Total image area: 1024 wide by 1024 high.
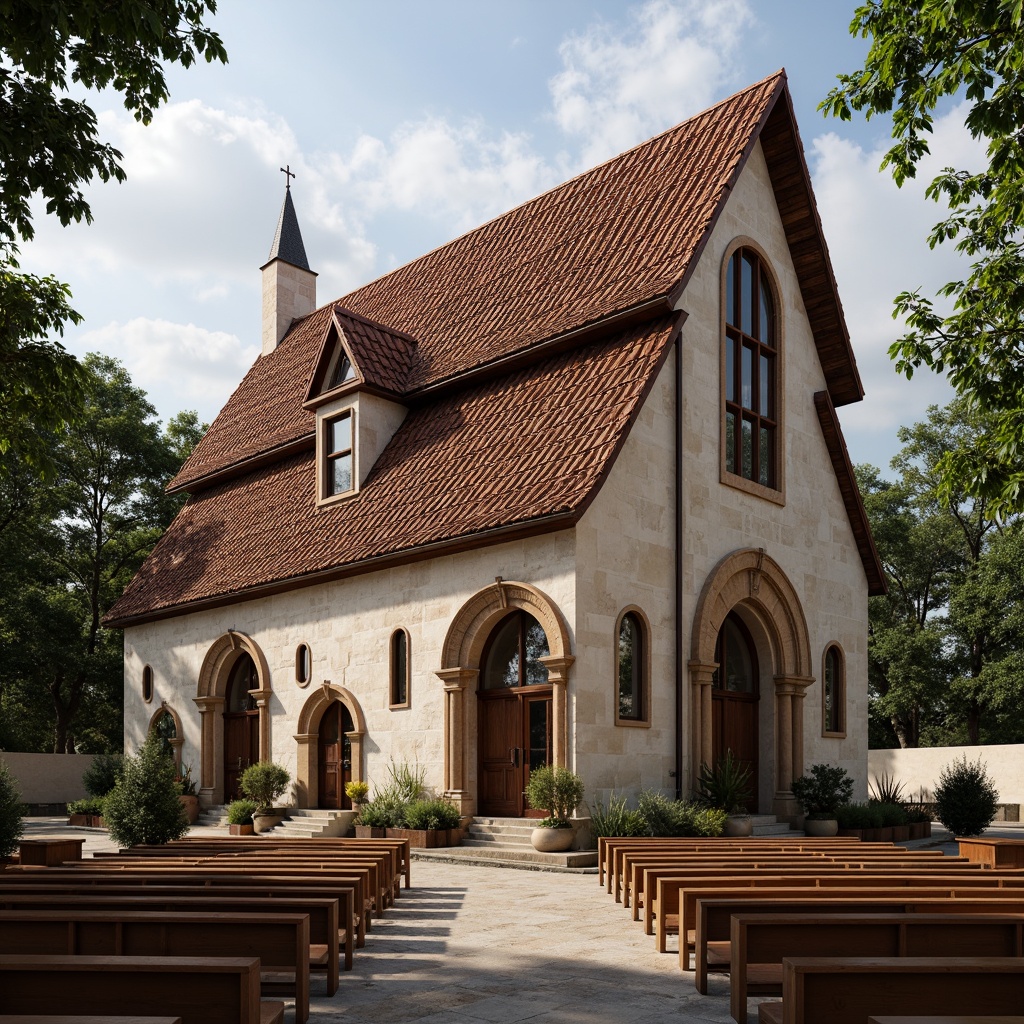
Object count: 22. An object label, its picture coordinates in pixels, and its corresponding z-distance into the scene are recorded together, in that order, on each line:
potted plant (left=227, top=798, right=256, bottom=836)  22.31
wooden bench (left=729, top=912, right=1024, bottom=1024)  6.29
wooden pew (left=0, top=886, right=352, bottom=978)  7.15
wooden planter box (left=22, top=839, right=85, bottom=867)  12.67
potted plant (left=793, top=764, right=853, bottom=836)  20.95
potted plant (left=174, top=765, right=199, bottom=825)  25.60
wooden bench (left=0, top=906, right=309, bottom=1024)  6.39
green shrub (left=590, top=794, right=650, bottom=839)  16.64
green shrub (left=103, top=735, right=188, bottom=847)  16.55
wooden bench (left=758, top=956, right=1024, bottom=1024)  5.14
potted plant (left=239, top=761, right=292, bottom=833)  22.22
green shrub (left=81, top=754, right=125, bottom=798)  27.59
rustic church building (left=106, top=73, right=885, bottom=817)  18.69
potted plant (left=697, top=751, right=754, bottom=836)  18.08
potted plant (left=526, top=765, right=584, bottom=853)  16.83
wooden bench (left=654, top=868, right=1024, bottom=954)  8.03
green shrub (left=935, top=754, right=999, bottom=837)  22.09
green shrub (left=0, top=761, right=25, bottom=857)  15.42
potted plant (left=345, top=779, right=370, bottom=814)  20.97
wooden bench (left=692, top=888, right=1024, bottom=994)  6.96
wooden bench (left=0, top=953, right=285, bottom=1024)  5.04
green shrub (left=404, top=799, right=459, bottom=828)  18.38
